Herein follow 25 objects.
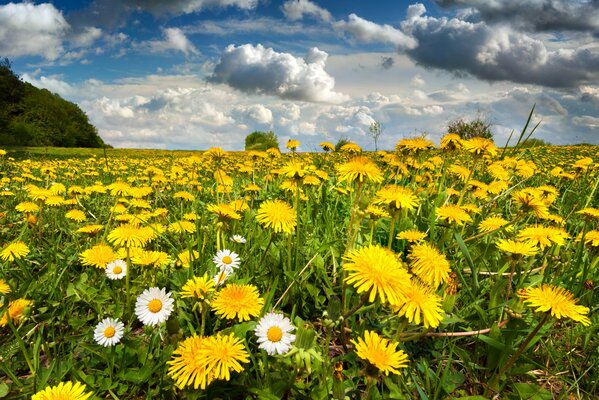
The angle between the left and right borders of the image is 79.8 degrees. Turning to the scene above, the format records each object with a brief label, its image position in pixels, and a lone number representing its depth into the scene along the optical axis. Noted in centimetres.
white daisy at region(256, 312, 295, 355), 23
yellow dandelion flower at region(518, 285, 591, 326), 23
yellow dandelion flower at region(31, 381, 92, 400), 20
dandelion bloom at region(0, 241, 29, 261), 40
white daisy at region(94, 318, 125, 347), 27
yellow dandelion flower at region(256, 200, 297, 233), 33
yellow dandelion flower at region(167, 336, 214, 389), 21
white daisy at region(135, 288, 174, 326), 27
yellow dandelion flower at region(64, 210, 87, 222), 57
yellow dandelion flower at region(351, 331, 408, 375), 20
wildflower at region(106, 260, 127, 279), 35
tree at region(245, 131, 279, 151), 1857
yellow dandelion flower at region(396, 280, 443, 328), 22
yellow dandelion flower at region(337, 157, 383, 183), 33
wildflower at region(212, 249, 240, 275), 33
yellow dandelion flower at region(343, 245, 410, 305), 22
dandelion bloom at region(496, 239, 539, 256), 30
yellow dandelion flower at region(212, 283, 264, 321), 25
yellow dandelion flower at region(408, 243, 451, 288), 27
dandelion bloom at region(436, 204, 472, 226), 38
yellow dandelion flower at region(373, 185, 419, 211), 32
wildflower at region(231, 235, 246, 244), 39
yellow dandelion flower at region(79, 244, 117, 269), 36
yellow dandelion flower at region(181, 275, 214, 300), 26
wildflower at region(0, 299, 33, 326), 32
